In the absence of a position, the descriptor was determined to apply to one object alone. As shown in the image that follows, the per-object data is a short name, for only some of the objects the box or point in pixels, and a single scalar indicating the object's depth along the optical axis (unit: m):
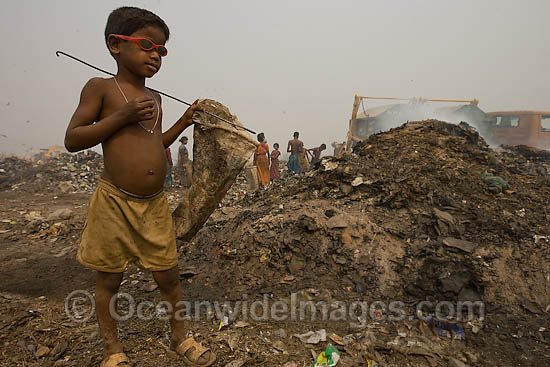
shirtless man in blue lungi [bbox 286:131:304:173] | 9.21
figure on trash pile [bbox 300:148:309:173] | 9.52
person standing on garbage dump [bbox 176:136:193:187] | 8.49
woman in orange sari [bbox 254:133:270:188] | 7.96
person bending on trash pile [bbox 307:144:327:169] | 11.22
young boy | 1.42
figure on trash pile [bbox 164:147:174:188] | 7.73
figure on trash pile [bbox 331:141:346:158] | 11.57
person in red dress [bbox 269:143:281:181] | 9.35
